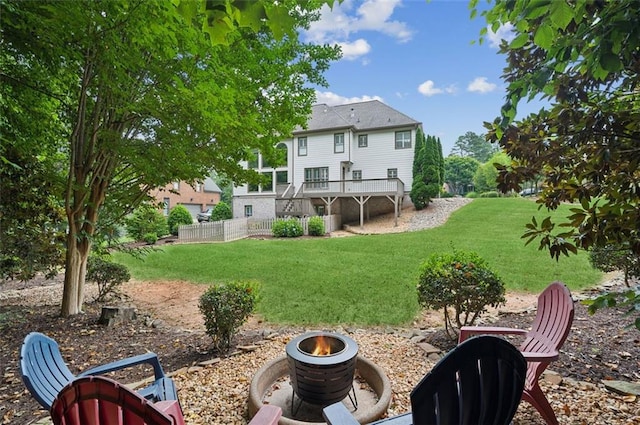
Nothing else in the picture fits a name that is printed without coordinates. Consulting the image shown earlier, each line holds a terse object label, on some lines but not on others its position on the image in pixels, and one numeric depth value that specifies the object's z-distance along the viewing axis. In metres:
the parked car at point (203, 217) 26.57
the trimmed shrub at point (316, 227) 15.81
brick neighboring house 30.65
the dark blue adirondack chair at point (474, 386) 1.30
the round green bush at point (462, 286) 3.53
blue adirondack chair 1.87
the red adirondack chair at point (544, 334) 2.18
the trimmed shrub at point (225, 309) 3.60
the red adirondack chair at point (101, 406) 1.16
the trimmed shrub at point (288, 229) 15.74
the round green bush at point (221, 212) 22.55
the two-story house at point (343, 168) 19.17
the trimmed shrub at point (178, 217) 19.08
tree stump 4.65
